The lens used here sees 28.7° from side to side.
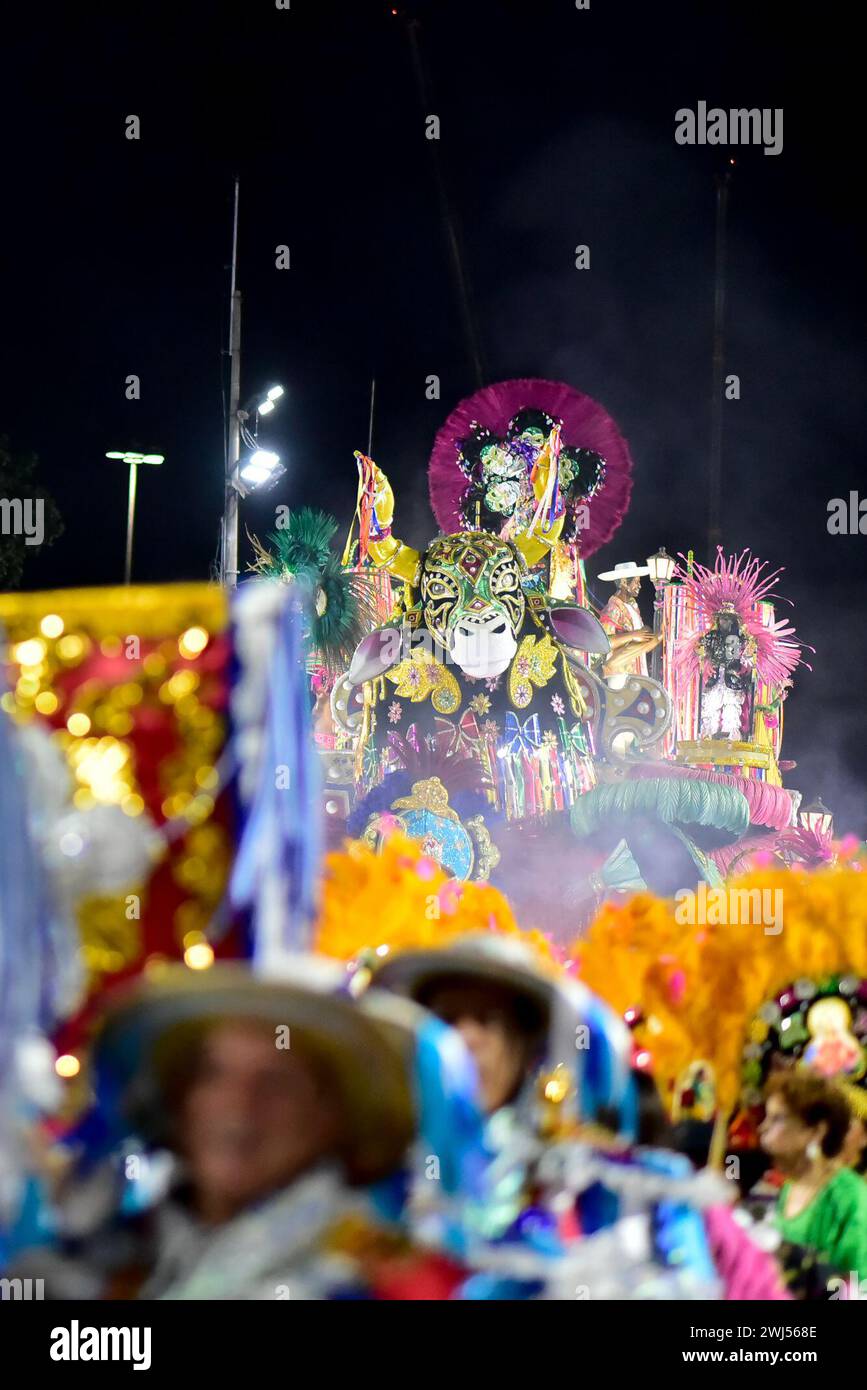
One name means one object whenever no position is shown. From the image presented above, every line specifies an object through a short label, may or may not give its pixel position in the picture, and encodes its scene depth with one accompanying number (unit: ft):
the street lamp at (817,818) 101.45
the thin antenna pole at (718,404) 81.76
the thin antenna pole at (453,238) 59.62
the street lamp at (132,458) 50.73
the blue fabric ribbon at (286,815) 10.61
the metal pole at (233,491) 42.52
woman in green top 17.80
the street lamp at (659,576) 83.76
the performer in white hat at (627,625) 87.71
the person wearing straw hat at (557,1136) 10.74
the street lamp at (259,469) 46.75
